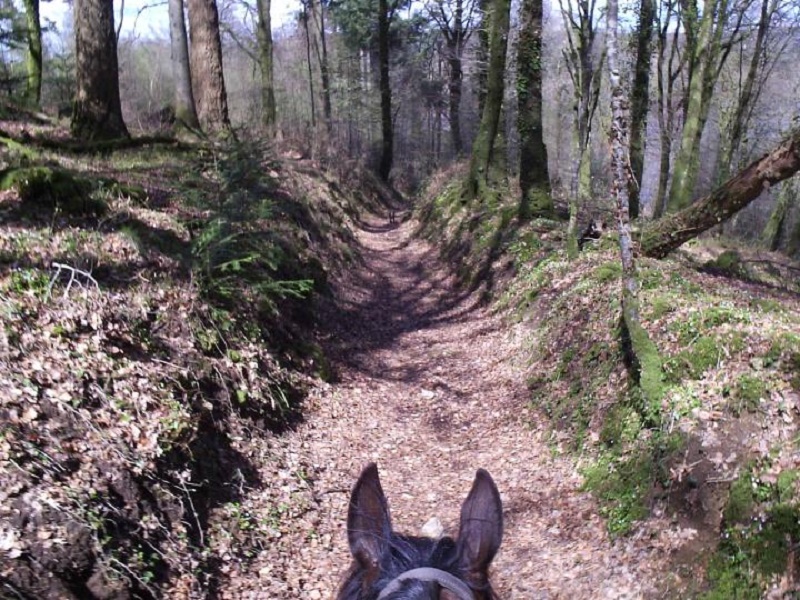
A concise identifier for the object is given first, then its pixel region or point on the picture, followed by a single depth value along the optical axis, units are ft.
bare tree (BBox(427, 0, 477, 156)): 86.28
